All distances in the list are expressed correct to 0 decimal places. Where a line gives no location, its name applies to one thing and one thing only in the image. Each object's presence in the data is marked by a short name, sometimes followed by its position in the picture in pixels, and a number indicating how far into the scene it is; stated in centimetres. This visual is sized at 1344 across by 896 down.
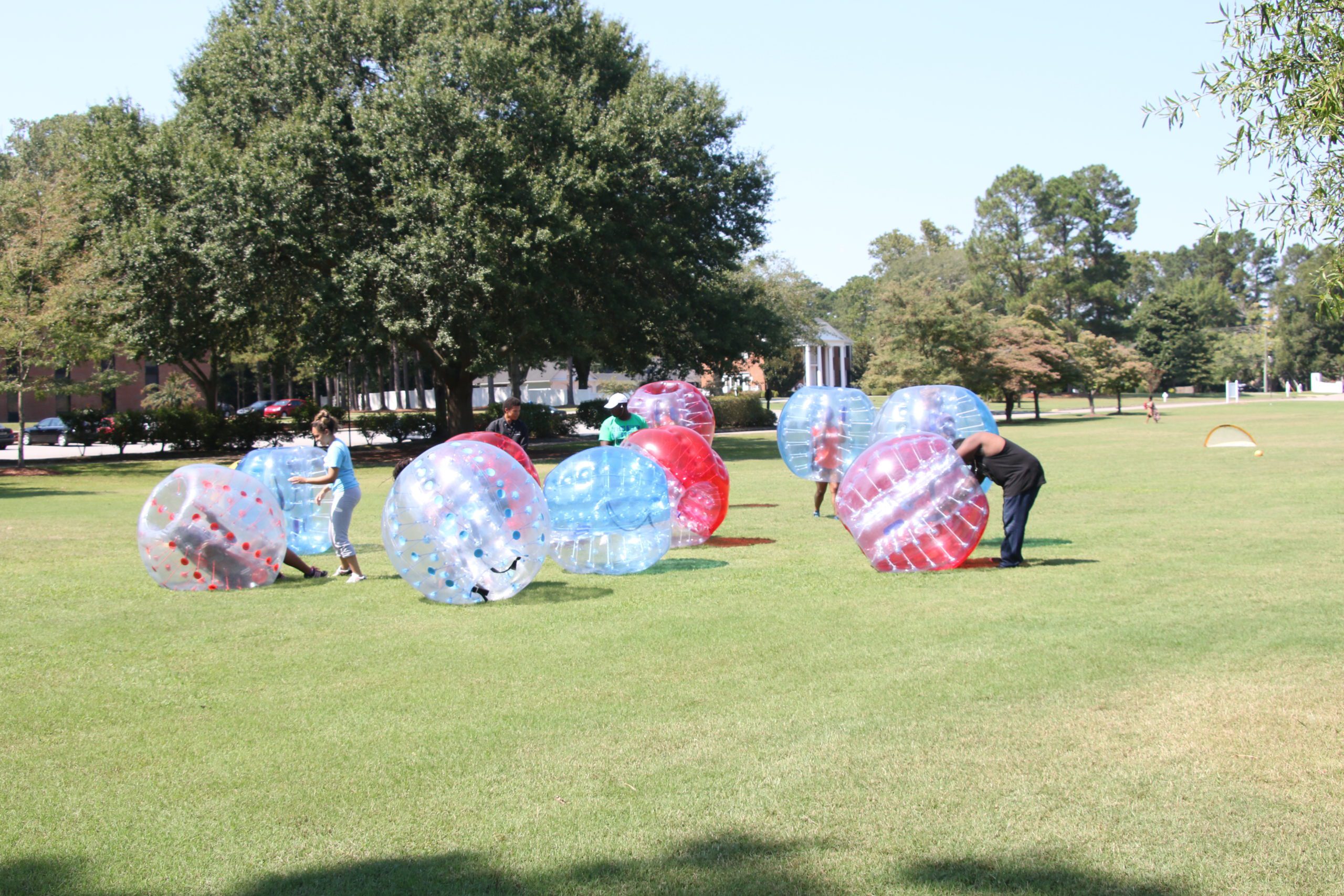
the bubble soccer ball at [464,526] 980
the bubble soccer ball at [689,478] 1337
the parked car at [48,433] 4809
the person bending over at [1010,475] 1159
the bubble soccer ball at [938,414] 1416
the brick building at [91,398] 6562
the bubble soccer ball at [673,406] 1867
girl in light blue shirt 1164
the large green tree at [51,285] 3131
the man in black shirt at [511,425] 1454
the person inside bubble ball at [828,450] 1633
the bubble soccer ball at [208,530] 1072
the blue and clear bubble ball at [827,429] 1636
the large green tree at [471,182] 3027
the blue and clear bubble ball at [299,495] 1336
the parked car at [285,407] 6231
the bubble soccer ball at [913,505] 1099
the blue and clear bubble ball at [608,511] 1140
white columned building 10121
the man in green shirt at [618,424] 1481
